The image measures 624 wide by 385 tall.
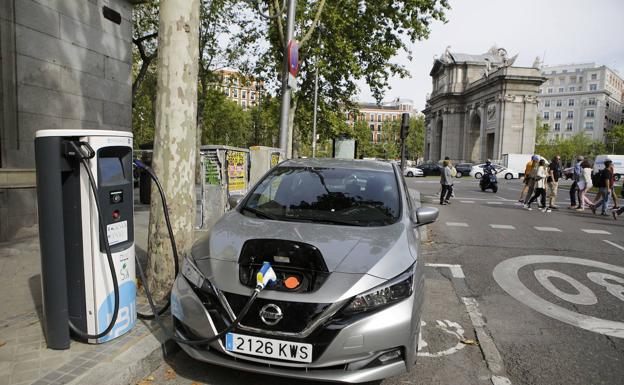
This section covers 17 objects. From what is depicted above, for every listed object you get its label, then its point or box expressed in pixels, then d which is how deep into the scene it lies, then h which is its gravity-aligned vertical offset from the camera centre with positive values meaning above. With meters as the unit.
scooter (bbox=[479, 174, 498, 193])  22.27 -1.30
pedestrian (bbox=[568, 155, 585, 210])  15.18 -0.88
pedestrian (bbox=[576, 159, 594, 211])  14.81 -0.73
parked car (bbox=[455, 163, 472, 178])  47.41 -1.47
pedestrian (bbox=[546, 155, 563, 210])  14.63 -0.67
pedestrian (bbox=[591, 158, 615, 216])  13.30 -0.69
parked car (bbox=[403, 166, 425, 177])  44.00 -1.71
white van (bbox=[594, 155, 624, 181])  45.69 -0.36
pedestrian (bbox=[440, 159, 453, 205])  15.49 -0.93
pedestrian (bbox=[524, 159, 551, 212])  13.99 -0.75
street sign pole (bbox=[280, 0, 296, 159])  9.42 +1.34
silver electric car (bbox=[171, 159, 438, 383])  2.60 -0.91
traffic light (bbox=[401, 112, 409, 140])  15.44 +1.04
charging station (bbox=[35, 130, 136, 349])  2.97 -0.59
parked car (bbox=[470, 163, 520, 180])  42.75 -1.49
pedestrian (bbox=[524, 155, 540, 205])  14.34 -0.61
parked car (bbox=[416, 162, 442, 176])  46.83 -1.46
